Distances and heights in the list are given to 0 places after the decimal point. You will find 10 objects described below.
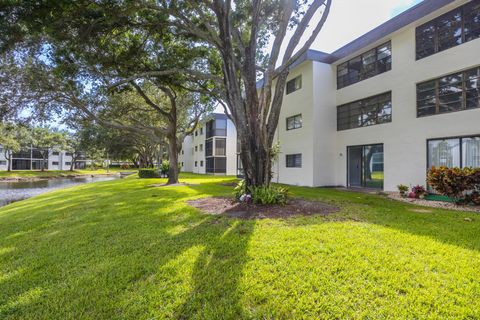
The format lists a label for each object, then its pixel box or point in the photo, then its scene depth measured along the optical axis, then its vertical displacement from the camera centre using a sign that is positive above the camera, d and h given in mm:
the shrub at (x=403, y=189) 10578 -1105
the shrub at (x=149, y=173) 24422 -973
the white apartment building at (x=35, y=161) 59447 +565
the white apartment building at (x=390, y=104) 9469 +2902
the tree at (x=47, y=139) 44691 +4428
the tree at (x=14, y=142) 36781 +3425
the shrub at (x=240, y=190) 8012 -873
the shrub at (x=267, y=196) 7285 -960
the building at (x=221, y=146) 30531 +2131
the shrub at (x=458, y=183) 8266 -663
